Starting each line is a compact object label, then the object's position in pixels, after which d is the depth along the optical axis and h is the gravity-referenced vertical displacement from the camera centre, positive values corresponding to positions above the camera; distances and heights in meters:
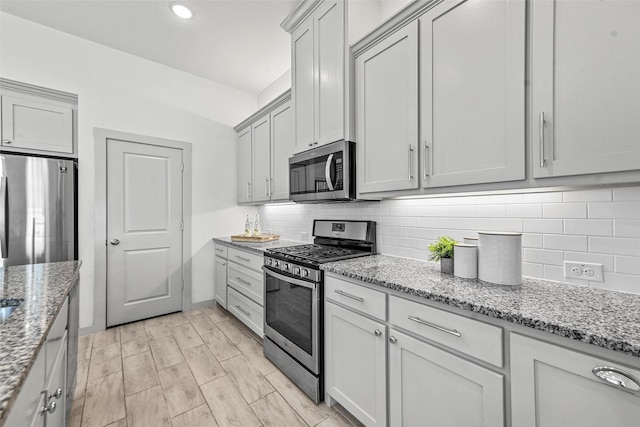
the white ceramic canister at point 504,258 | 1.30 -0.22
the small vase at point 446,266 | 1.55 -0.30
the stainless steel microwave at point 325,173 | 2.00 +0.31
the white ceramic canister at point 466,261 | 1.42 -0.25
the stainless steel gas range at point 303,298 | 1.79 -0.62
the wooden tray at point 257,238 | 3.20 -0.31
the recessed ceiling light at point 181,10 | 2.42 +1.83
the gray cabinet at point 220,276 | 3.35 -0.81
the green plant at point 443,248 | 1.56 -0.21
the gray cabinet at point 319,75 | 2.01 +1.11
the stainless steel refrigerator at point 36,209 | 2.27 +0.03
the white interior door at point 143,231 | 3.02 -0.22
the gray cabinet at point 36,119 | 2.37 +0.85
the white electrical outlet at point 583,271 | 1.24 -0.27
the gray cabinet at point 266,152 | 2.84 +0.71
